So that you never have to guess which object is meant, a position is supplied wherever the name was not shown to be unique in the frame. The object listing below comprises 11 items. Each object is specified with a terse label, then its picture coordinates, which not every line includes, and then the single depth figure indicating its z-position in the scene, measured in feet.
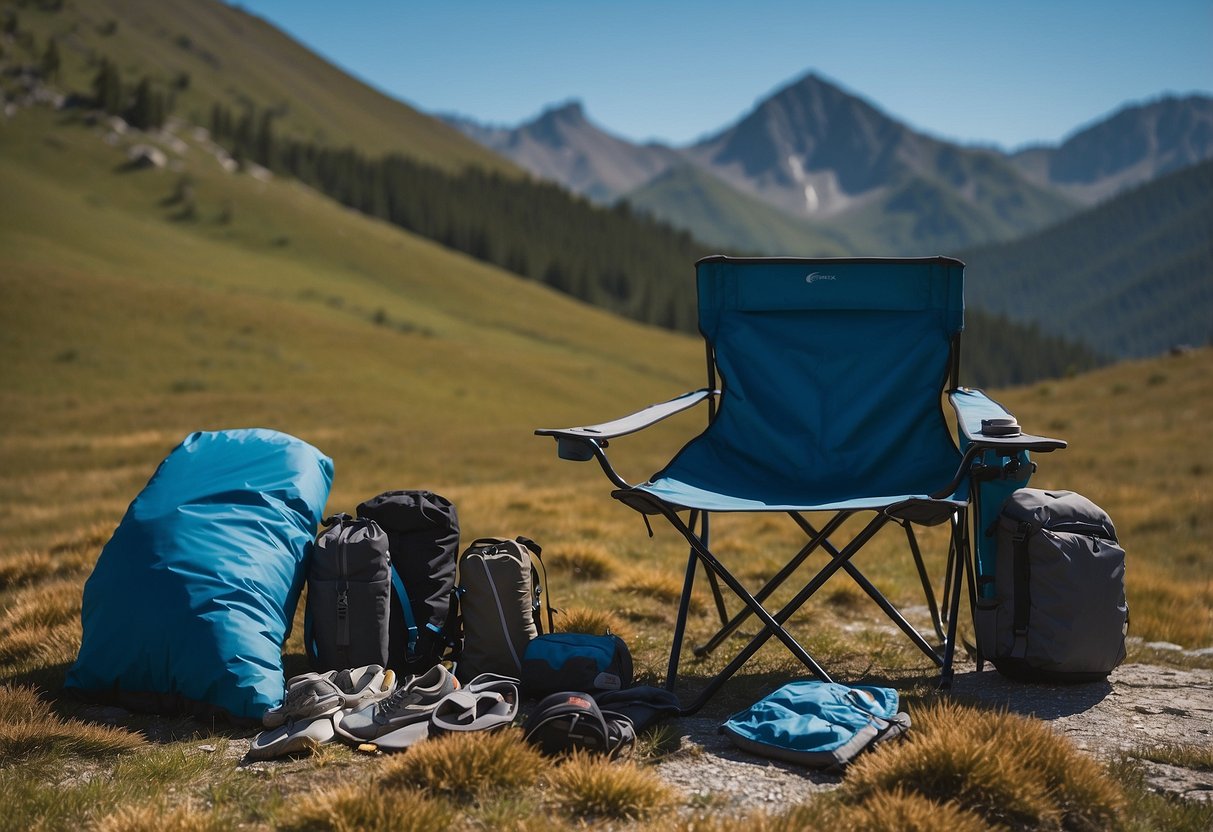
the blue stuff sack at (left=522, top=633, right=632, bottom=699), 11.48
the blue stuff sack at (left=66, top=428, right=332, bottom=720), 10.76
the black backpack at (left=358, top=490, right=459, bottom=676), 12.40
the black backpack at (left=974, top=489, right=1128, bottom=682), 11.26
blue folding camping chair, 12.97
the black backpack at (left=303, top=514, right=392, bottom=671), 11.85
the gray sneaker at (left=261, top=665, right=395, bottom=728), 10.36
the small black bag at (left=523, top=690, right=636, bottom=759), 9.39
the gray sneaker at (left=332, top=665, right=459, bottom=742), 10.15
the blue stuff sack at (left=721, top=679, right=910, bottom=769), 9.24
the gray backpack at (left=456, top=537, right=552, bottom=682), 12.35
